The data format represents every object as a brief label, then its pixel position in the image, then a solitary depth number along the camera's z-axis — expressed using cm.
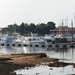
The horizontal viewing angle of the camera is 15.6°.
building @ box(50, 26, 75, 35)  10562
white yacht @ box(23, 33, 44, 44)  8044
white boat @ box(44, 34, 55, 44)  8094
